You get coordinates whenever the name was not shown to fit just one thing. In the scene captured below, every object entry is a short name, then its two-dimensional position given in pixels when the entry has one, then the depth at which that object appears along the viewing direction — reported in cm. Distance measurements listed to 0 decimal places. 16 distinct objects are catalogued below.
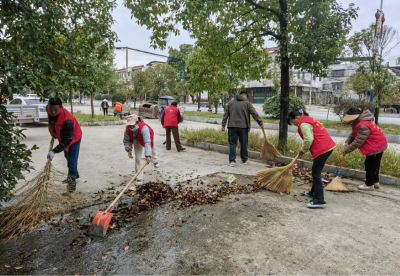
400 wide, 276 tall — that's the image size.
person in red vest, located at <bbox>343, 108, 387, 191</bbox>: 488
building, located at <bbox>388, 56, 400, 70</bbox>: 5391
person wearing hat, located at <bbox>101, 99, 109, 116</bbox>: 2316
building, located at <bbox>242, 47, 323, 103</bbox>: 4697
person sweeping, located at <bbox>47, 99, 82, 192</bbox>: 420
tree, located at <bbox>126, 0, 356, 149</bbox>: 628
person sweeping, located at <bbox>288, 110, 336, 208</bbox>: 425
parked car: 1248
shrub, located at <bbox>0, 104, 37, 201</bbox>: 307
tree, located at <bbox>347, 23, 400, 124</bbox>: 1156
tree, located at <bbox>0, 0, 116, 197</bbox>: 261
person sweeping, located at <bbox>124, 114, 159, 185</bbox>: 477
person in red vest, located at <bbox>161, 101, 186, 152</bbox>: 877
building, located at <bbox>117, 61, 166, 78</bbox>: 7840
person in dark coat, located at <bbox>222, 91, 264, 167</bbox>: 689
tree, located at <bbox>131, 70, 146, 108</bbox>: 3153
